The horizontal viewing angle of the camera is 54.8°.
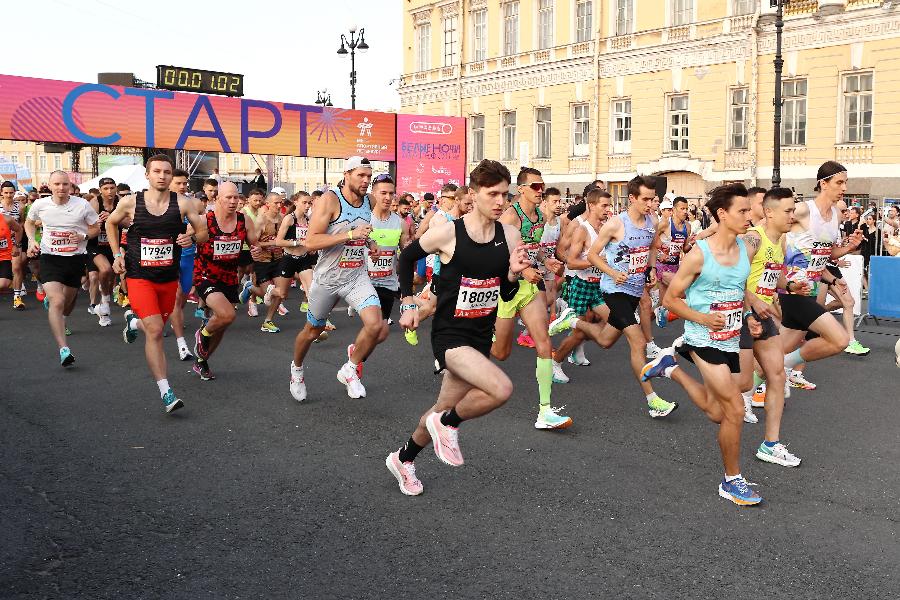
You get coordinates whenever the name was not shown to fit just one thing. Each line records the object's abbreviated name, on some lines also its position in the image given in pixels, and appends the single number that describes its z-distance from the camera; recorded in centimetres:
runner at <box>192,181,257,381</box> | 846
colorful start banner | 2234
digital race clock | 3083
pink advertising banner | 2873
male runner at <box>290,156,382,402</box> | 754
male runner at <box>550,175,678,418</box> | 747
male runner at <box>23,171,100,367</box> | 941
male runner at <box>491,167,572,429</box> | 683
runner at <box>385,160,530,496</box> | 494
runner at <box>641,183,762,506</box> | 512
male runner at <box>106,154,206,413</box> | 720
